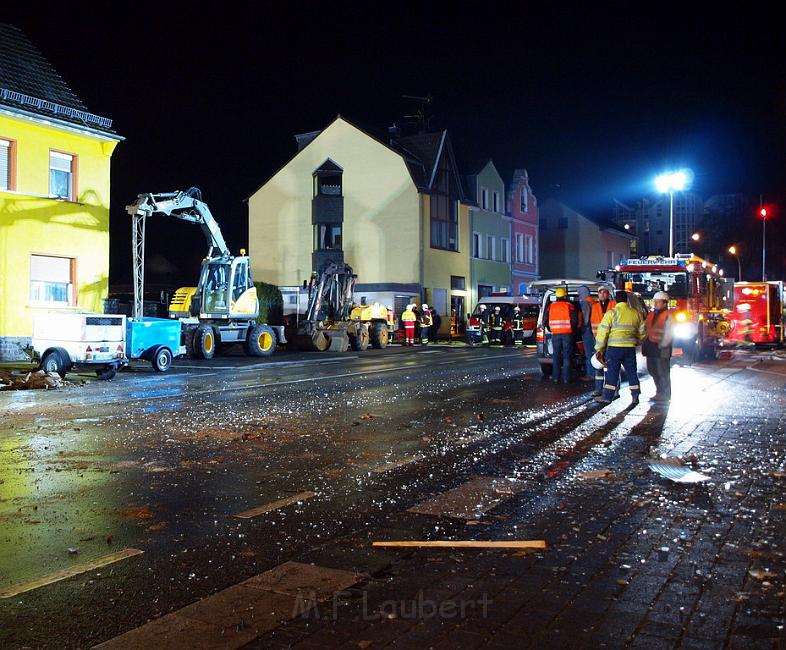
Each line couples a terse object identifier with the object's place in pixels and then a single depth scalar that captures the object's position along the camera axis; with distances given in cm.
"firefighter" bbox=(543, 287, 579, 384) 1540
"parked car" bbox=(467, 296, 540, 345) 3469
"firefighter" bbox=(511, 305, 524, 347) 3475
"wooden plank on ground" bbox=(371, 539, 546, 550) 511
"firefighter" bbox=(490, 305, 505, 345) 3544
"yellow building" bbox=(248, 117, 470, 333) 4478
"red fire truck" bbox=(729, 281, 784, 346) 3247
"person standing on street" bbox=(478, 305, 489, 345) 3582
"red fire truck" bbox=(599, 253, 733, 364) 2128
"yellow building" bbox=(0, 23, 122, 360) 2452
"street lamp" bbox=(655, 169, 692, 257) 3762
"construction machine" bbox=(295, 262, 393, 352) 3053
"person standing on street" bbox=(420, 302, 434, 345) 3922
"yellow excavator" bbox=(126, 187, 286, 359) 2466
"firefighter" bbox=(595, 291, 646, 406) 1225
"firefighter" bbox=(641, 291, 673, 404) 1280
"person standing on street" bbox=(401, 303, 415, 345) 3603
